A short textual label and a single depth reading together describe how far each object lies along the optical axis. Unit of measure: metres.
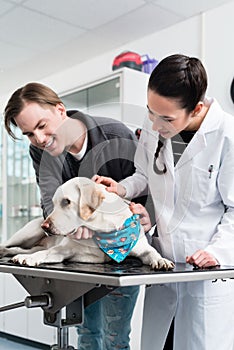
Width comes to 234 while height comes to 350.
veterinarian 1.28
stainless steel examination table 0.89
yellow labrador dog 1.14
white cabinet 2.84
